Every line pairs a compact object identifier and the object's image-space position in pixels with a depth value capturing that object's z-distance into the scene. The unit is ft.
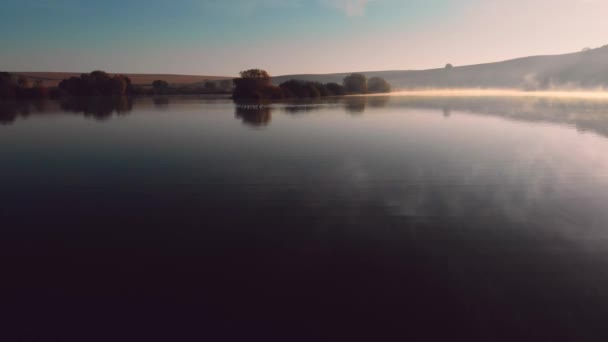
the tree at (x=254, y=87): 471.62
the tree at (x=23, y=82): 481.87
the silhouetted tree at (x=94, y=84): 549.95
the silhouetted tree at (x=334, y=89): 622.13
